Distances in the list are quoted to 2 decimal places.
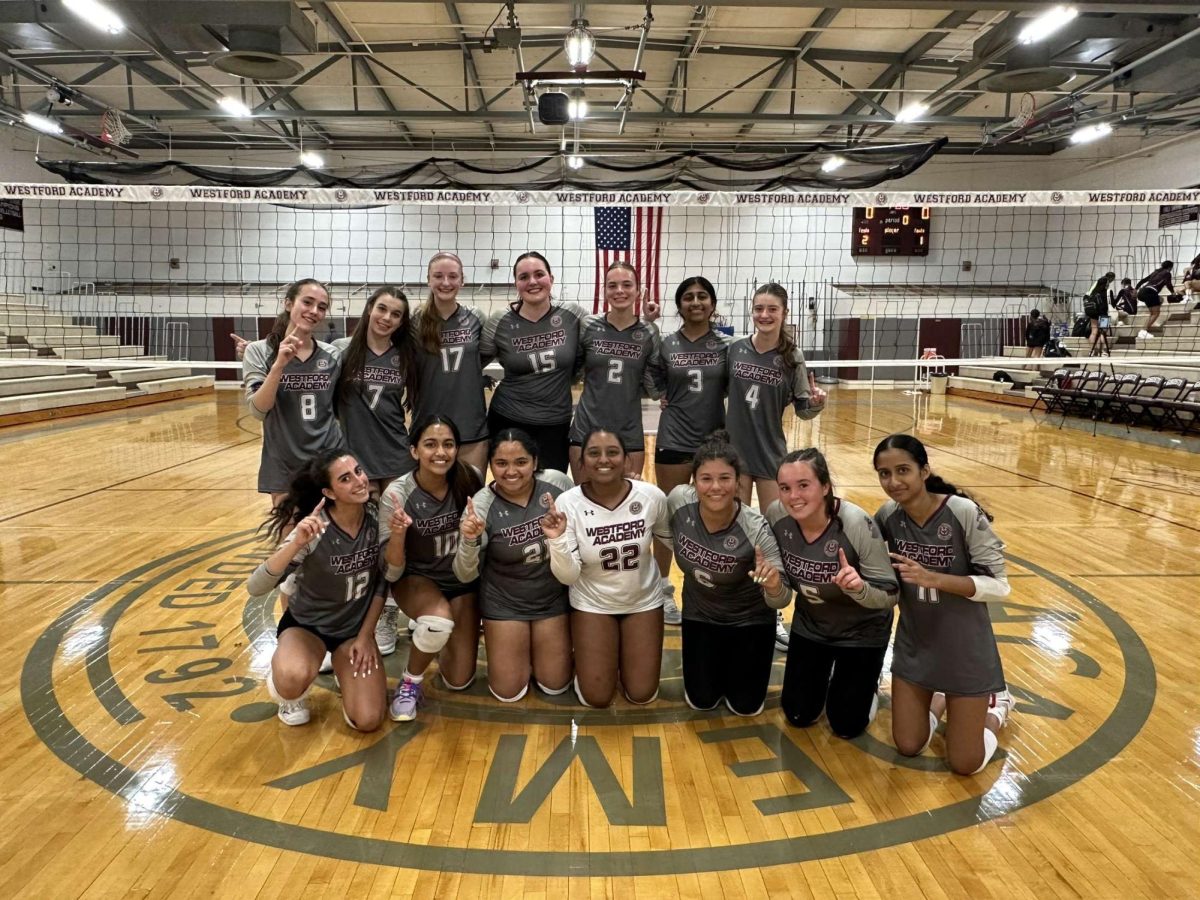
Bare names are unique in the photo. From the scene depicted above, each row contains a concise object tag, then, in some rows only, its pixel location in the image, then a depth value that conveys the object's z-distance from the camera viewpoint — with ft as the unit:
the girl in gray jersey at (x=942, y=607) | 8.46
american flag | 35.12
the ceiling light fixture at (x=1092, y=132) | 45.36
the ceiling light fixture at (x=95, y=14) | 26.89
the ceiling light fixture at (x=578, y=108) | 39.14
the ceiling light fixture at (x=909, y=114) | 40.83
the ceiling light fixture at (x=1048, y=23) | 28.14
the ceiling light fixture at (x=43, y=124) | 41.39
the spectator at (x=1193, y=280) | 45.24
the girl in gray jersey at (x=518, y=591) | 9.86
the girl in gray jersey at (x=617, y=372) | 12.01
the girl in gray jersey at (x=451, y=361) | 11.51
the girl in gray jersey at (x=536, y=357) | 11.96
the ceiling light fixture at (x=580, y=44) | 30.58
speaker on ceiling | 35.78
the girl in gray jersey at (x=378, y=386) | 11.27
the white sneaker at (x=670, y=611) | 12.89
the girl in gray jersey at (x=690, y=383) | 11.97
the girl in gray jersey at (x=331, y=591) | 9.25
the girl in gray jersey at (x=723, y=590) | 9.34
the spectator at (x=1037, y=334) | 51.39
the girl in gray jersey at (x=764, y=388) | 11.64
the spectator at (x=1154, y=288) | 45.34
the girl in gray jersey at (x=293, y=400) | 11.08
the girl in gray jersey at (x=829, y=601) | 8.83
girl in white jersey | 9.75
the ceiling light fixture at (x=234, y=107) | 39.94
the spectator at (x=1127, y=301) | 47.78
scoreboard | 62.54
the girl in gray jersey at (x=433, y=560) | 9.76
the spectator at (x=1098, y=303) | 45.96
